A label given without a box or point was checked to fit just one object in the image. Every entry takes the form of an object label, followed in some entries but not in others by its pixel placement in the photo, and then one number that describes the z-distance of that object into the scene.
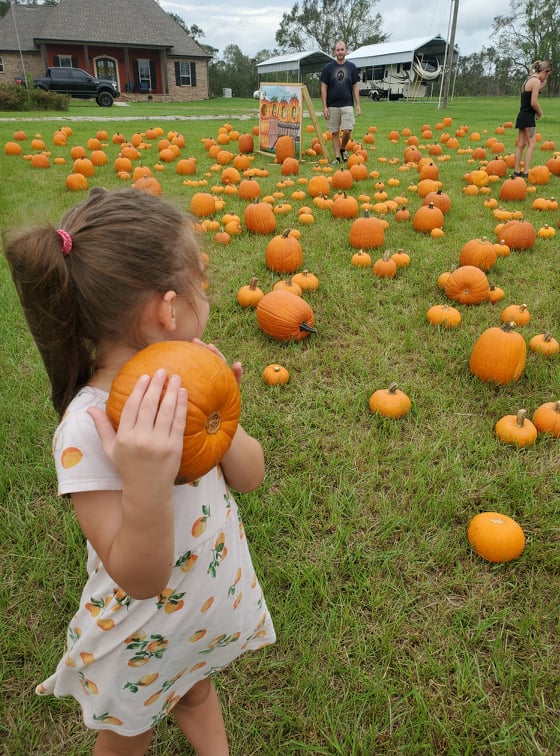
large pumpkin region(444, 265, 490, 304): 4.82
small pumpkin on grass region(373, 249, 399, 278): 5.37
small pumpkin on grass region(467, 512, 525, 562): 2.52
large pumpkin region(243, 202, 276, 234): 6.59
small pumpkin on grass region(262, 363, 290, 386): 3.81
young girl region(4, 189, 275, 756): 1.08
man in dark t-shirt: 10.94
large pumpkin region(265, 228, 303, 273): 5.39
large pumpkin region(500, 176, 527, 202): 8.10
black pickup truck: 31.94
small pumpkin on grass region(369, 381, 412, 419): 3.46
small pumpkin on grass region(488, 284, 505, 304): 4.93
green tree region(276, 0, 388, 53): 77.19
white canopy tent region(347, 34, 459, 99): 45.19
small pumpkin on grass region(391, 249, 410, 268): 5.62
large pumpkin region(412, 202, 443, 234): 6.75
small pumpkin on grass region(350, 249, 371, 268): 5.68
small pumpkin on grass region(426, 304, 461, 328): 4.50
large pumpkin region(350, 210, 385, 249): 6.10
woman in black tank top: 9.39
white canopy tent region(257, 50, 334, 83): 48.00
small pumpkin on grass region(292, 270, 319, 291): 5.04
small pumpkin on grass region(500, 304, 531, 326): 4.48
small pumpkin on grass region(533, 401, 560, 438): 3.26
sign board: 11.20
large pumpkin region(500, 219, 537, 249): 6.11
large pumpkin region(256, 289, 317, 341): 4.18
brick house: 40.66
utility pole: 24.41
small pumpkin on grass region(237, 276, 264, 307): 4.80
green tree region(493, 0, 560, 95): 52.69
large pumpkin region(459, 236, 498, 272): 5.41
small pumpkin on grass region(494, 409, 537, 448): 3.21
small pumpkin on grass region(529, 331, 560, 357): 4.02
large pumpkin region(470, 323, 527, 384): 3.67
